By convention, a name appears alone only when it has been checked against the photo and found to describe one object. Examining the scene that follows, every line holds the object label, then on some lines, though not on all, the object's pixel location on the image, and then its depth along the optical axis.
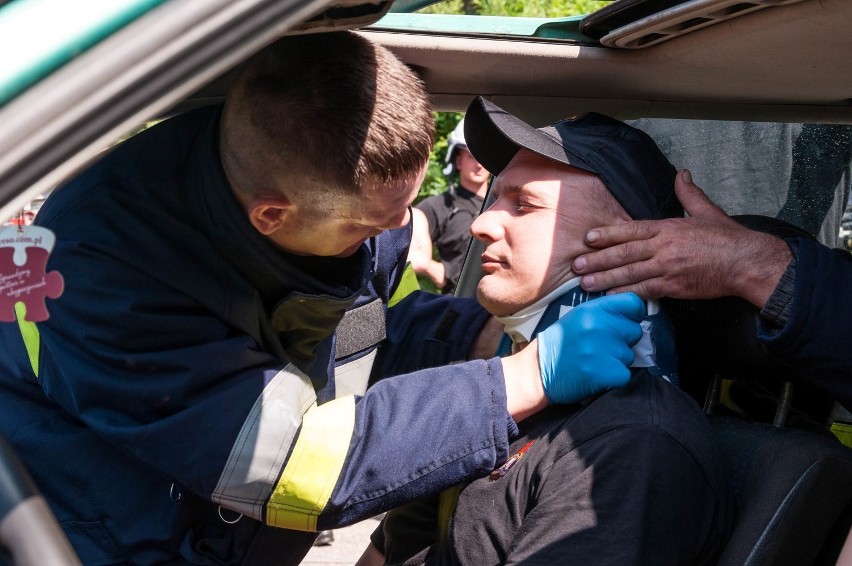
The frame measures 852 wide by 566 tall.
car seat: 1.71
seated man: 1.70
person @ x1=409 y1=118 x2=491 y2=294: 6.28
